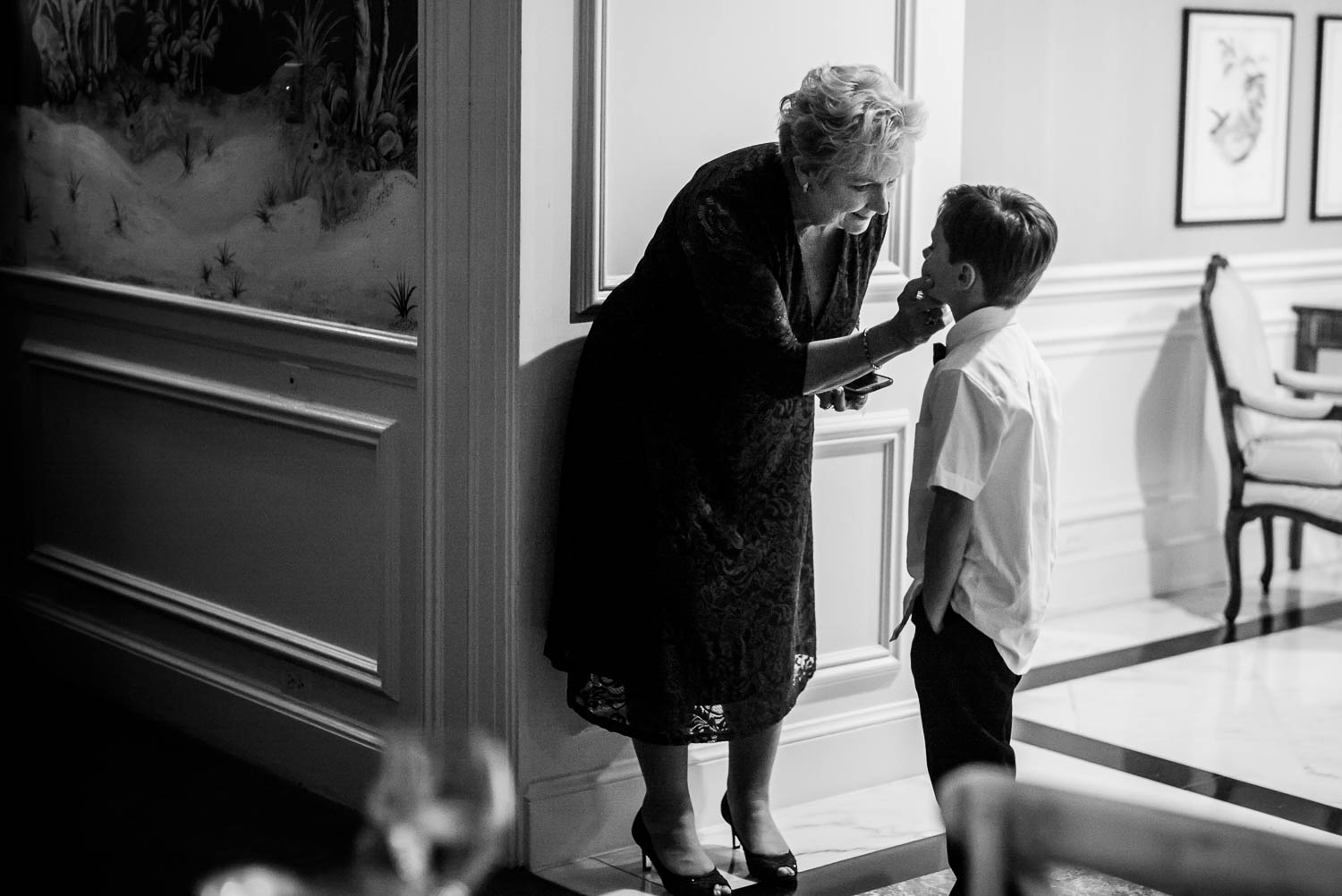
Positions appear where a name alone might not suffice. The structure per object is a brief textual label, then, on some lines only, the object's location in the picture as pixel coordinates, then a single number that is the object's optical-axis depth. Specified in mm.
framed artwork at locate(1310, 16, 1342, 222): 5918
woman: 2744
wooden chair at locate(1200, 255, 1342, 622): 5219
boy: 2541
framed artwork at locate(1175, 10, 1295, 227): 5547
